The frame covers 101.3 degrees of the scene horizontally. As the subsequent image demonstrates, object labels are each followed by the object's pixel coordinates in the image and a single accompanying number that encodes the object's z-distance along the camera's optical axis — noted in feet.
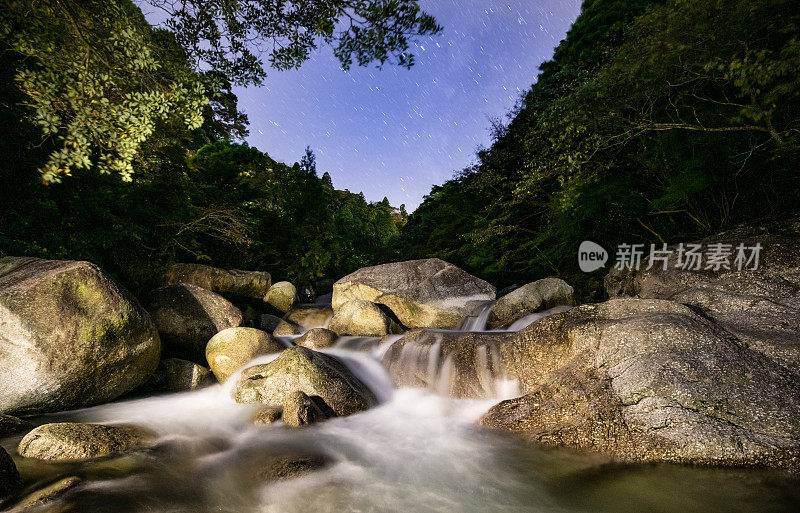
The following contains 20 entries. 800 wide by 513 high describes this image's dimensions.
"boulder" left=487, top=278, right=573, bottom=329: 31.50
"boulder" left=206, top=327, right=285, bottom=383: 21.62
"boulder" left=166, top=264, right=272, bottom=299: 34.93
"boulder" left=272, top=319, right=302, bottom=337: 34.37
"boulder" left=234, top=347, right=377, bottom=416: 17.08
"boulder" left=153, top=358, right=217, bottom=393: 20.58
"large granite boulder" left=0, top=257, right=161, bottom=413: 14.30
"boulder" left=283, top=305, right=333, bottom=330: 39.14
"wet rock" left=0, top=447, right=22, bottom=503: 8.79
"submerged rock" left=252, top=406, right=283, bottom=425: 15.62
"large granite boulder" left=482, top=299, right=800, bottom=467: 11.06
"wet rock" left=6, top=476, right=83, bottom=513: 8.35
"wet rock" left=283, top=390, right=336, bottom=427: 15.23
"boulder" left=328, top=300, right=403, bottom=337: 30.83
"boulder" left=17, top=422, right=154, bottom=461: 10.89
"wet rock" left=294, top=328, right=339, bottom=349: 27.43
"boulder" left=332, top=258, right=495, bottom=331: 34.91
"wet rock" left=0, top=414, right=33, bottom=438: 12.50
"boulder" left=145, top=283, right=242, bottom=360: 23.63
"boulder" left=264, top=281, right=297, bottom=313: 41.16
